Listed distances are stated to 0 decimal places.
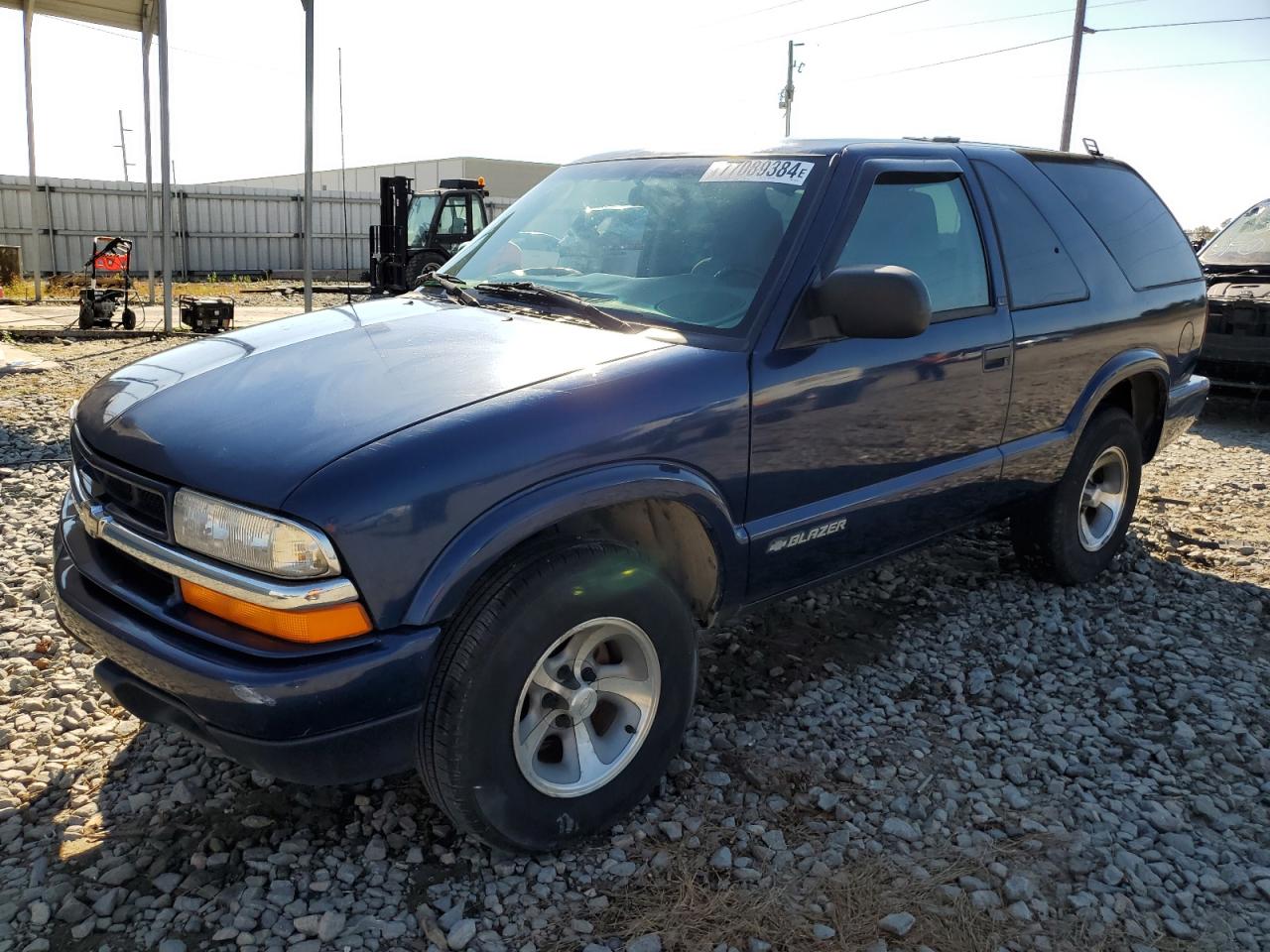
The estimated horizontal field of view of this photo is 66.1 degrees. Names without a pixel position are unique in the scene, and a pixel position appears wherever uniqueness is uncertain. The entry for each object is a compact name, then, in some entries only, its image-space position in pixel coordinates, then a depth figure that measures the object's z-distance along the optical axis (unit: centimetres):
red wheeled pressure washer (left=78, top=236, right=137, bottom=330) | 1301
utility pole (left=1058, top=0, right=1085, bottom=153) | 2131
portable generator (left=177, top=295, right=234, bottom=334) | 1289
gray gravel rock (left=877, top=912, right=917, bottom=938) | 235
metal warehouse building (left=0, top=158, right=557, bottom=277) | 2294
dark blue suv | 214
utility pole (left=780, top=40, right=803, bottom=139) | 3769
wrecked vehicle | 799
